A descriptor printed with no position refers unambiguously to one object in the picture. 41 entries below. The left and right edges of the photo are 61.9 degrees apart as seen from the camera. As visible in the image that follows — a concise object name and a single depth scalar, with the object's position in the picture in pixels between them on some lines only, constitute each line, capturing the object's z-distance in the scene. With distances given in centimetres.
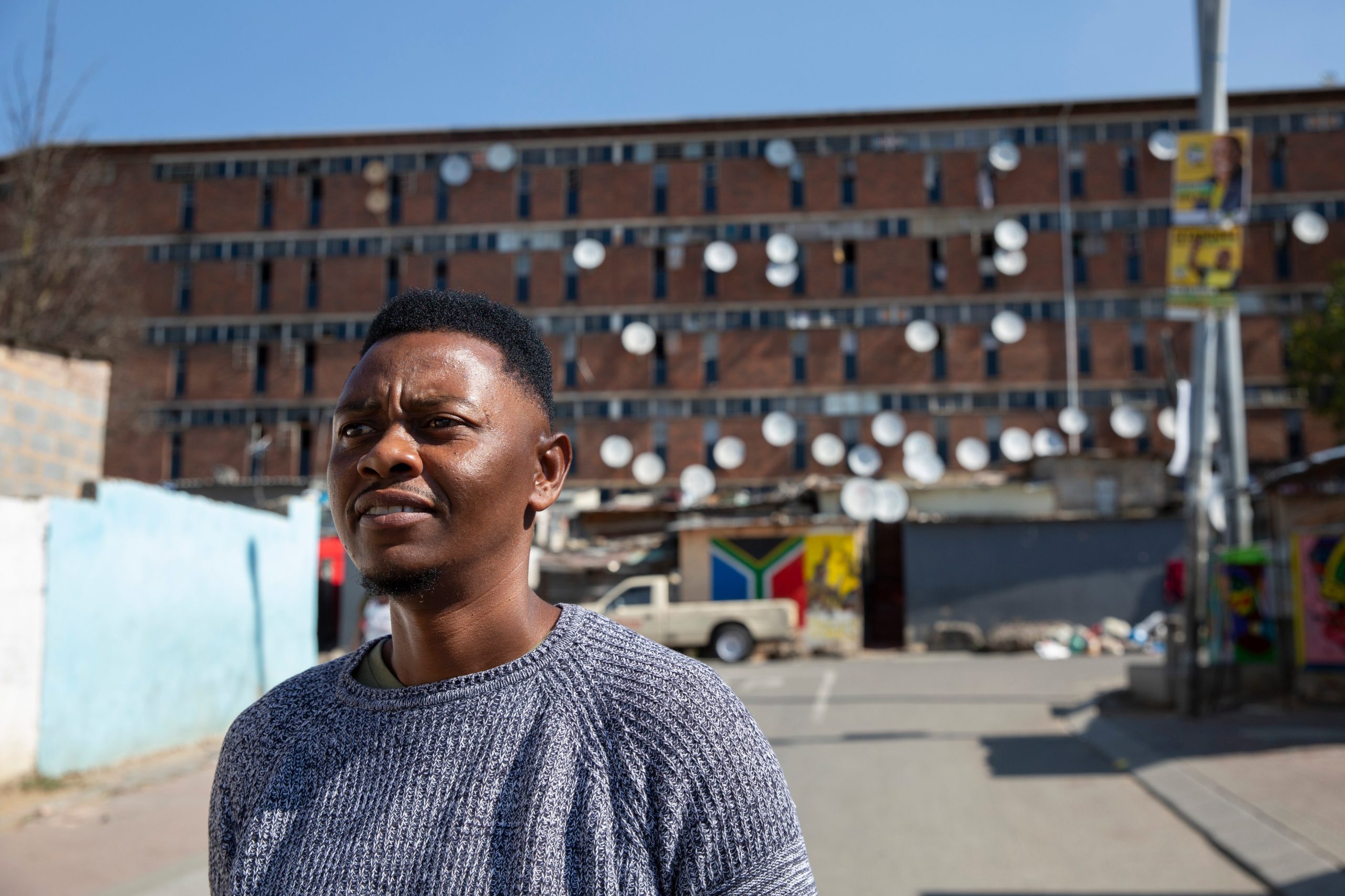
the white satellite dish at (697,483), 4228
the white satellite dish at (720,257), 4497
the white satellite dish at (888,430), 4278
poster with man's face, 1331
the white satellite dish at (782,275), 4528
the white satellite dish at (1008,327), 4353
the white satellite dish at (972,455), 4128
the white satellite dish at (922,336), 4416
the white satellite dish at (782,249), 4456
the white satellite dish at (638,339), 4456
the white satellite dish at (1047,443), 4269
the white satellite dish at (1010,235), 4438
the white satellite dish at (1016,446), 4228
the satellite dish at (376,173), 4725
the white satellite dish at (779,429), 4344
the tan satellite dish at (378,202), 4722
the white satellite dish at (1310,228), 4347
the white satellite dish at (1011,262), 4456
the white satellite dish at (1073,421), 4244
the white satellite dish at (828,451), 4300
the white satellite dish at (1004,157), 4494
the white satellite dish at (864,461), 4288
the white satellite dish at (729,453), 4400
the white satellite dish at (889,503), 3247
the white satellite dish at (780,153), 4612
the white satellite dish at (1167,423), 4297
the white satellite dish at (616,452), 4353
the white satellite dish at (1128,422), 4206
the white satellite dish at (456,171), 4703
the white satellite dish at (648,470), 4400
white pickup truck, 2431
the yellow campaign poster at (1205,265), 1356
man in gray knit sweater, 151
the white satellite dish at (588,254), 4547
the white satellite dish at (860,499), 3234
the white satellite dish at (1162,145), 4453
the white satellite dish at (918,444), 4009
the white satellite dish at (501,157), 4666
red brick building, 4509
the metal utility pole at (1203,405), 1379
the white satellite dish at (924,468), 3691
